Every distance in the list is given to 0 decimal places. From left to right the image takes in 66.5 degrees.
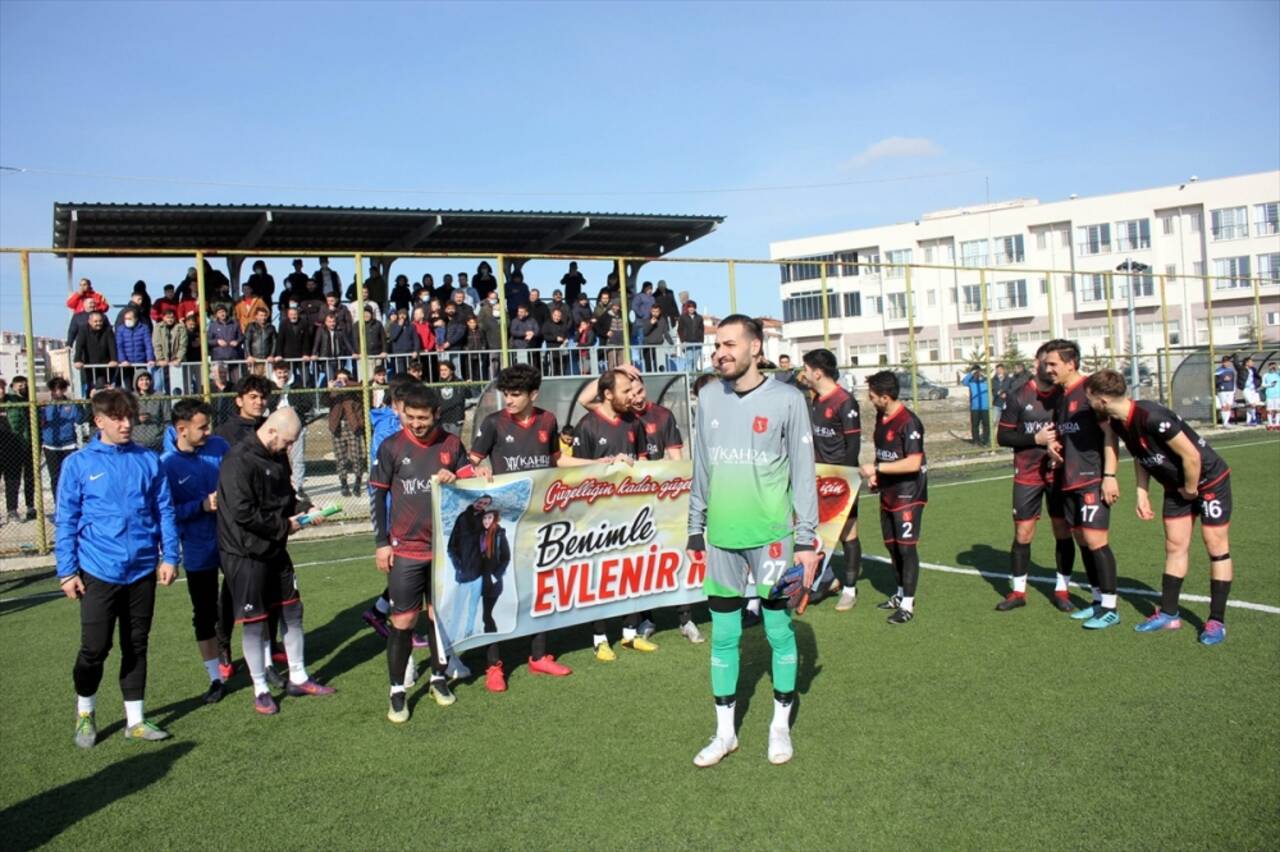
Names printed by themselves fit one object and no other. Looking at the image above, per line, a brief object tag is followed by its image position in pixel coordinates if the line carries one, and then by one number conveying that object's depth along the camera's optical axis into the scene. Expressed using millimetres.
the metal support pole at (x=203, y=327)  12516
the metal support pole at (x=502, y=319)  14289
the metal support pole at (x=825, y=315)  18031
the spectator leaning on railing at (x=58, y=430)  12586
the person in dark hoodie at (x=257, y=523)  6109
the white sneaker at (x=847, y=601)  8195
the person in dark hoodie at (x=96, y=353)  12914
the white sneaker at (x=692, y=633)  7340
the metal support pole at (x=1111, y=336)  22359
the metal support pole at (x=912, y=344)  17620
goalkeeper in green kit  4949
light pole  22734
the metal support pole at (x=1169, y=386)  24859
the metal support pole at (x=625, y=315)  15758
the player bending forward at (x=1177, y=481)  6559
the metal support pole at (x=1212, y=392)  25014
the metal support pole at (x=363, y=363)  13562
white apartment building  61406
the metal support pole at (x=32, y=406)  12133
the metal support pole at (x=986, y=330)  19664
